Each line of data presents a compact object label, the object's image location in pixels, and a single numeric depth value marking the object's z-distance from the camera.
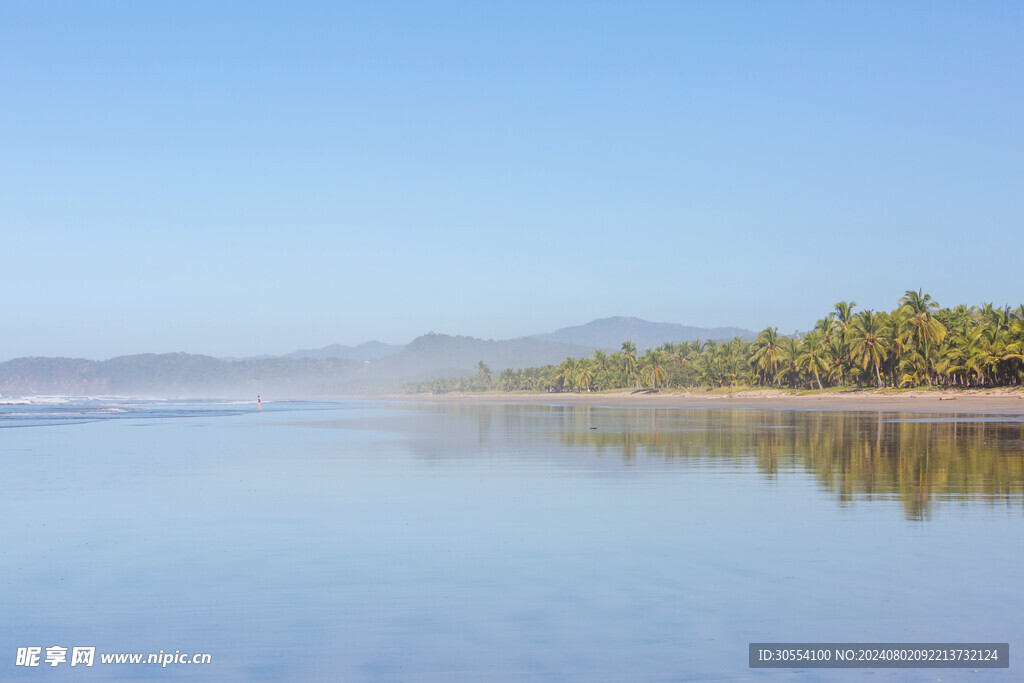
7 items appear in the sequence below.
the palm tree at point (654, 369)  162.12
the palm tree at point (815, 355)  106.75
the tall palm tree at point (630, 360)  174.86
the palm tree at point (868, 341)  95.25
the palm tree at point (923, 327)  89.12
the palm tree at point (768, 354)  119.25
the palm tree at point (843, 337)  103.75
